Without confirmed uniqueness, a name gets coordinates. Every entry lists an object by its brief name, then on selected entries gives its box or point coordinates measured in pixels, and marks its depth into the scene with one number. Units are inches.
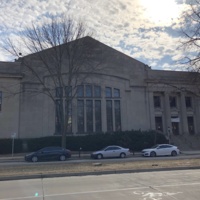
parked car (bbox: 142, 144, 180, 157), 1250.0
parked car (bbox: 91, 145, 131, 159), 1194.0
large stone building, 1643.7
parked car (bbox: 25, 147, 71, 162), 1092.5
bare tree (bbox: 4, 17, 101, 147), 1272.1
